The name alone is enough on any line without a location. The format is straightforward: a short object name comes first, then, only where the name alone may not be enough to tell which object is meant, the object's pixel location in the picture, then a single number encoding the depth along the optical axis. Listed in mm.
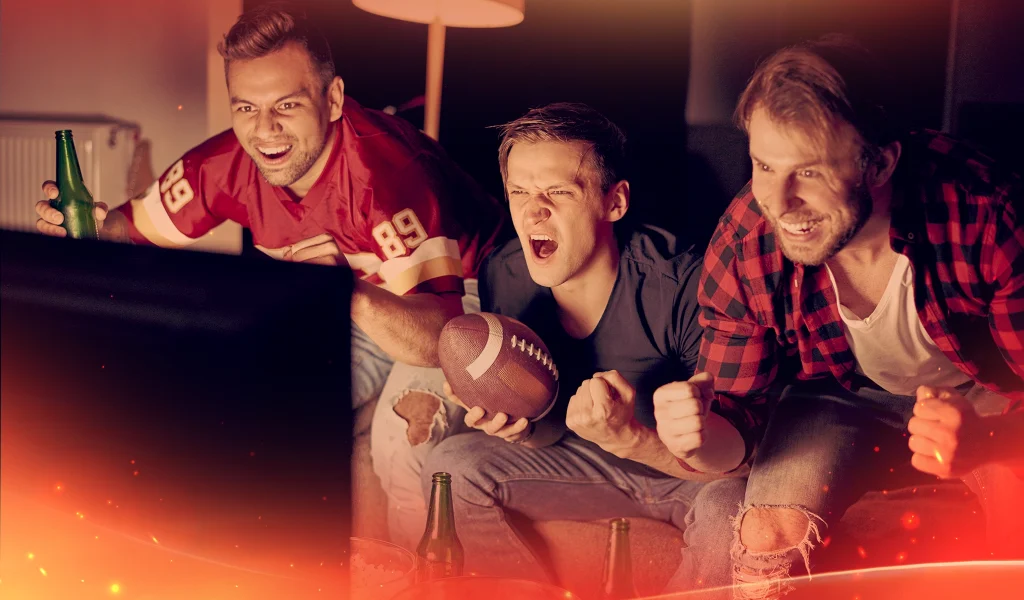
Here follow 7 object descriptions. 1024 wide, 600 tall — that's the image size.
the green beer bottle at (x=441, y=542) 1729
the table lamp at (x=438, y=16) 1777
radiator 2289
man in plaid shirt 1410
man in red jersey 1883
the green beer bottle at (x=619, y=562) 1551
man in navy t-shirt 1680
